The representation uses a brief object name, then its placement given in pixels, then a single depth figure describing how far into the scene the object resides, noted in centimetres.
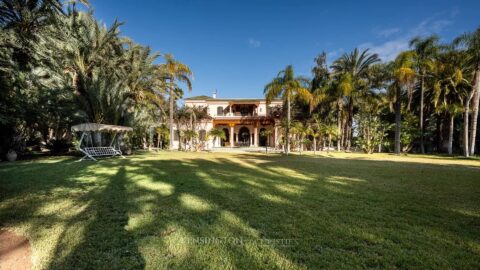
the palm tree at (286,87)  1958
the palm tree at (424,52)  2122
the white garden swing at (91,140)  1258
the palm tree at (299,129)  2042
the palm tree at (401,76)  1994
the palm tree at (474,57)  1769
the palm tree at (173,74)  2311
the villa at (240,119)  3184
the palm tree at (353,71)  2505
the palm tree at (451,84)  2002
